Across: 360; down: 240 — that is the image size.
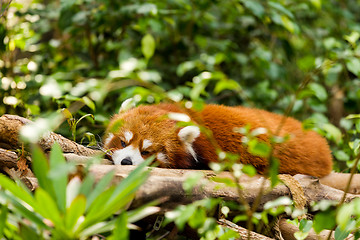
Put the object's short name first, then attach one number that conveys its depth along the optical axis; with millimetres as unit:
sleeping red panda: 4298
